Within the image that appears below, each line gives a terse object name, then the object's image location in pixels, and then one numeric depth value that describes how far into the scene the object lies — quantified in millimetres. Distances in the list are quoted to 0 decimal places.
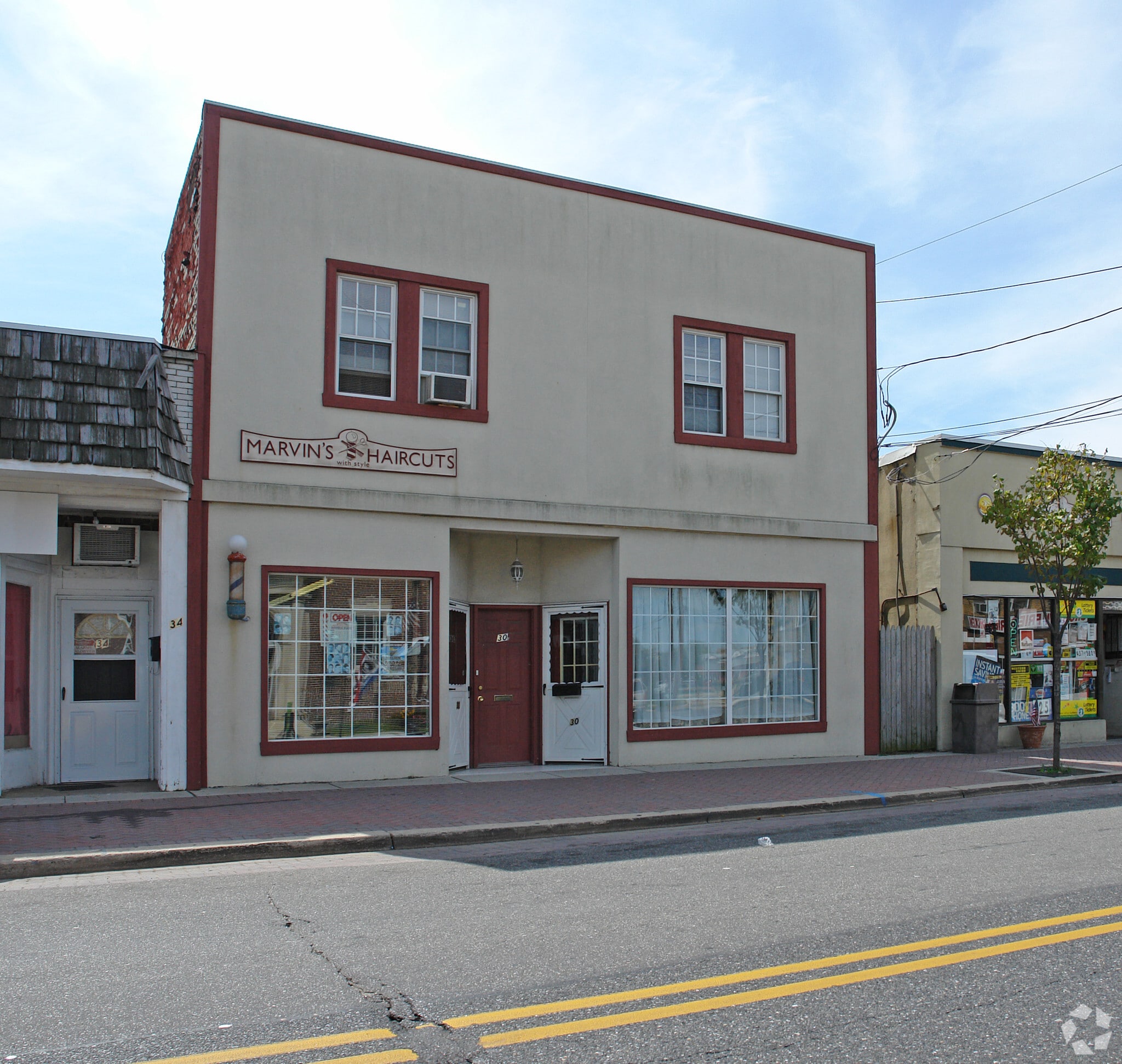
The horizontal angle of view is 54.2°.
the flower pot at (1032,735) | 17656
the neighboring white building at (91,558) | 10688
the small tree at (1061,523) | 14680
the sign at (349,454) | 12523
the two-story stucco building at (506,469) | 12508
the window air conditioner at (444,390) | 13344
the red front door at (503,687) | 14617
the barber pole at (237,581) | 12047
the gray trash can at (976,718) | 16828
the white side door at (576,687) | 14750
